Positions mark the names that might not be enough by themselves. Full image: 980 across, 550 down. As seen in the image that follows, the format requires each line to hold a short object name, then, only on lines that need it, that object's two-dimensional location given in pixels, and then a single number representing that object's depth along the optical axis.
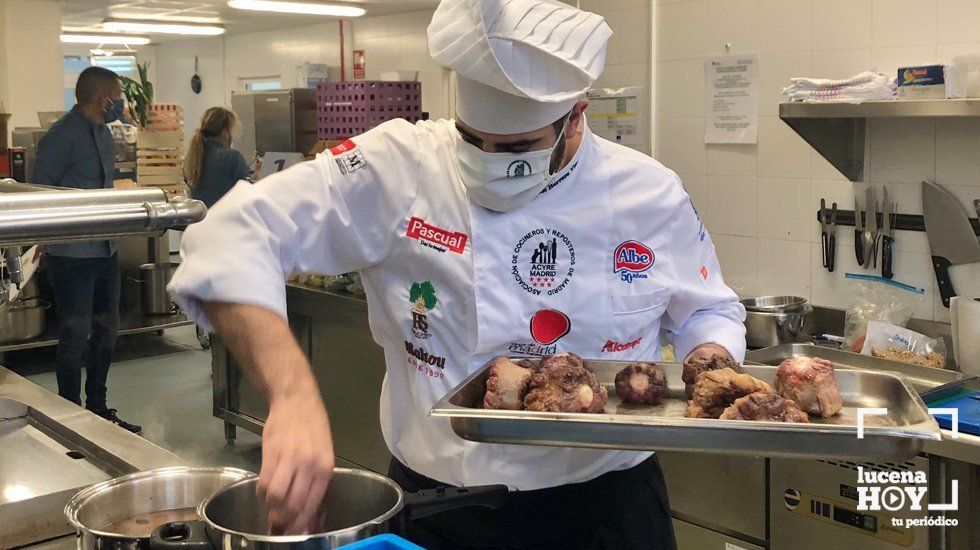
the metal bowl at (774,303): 3.08
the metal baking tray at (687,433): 1.24
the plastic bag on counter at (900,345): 2.75
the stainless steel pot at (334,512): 0.85
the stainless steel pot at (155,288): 6.64
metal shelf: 2.55
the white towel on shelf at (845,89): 2.78
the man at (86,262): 4.89
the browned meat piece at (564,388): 1.36
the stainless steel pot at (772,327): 3.02
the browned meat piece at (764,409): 1.37
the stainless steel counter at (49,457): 1.29
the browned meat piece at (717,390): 1.40
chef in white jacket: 1.46
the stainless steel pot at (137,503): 0.98
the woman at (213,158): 5.95
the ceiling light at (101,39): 10.45
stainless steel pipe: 0.84
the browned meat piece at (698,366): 1.49
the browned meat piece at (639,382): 1.48
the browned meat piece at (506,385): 1.36
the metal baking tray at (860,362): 2.60
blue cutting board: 2.21
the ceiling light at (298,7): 7.17
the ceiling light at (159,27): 9.02
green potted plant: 8.20
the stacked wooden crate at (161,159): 7.33
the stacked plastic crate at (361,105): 4.21
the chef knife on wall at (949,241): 2.85
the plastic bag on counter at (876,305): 2.94
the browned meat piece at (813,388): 1.46
